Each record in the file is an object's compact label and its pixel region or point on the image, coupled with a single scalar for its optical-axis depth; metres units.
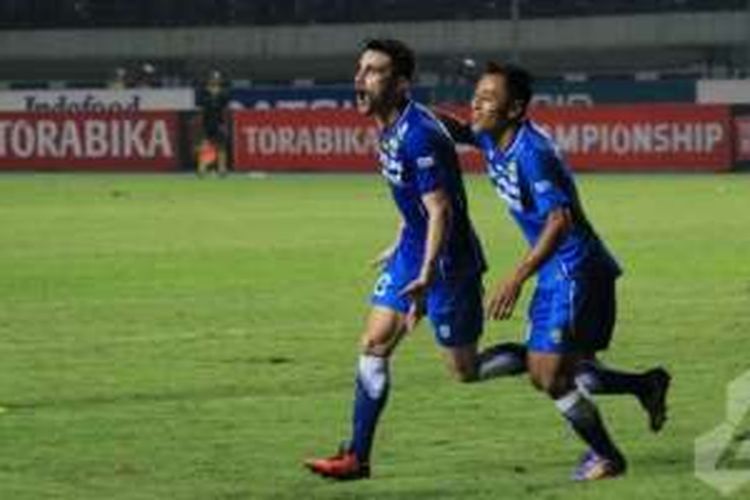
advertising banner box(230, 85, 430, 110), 55.19
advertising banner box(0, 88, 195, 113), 56.16
